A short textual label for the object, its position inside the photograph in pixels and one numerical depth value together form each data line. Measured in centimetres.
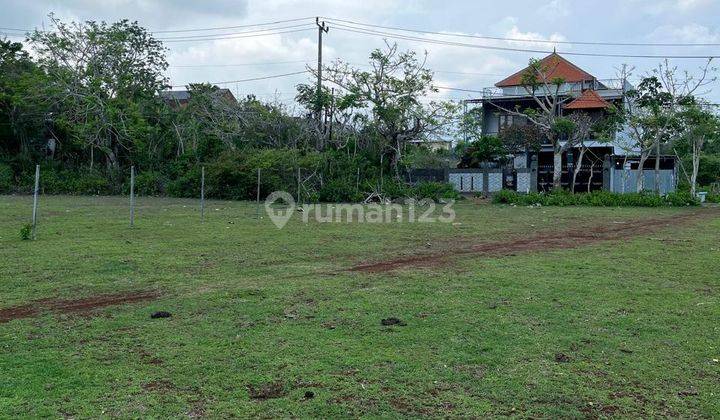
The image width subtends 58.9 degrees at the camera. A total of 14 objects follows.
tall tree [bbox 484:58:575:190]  2486
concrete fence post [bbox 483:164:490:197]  2911
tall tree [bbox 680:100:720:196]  2405
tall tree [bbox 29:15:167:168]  2684
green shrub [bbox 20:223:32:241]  1040
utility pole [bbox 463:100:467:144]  3158
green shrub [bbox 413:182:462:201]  2467
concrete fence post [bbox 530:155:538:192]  2933
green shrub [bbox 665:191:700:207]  2262
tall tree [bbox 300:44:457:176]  2733
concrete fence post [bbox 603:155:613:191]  2908
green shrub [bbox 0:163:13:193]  2658
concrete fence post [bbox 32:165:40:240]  1039
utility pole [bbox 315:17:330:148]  2800
